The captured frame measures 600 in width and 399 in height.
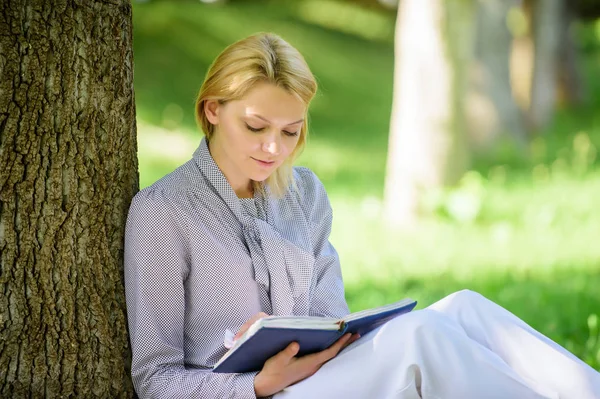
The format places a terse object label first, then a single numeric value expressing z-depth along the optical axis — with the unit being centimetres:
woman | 543
